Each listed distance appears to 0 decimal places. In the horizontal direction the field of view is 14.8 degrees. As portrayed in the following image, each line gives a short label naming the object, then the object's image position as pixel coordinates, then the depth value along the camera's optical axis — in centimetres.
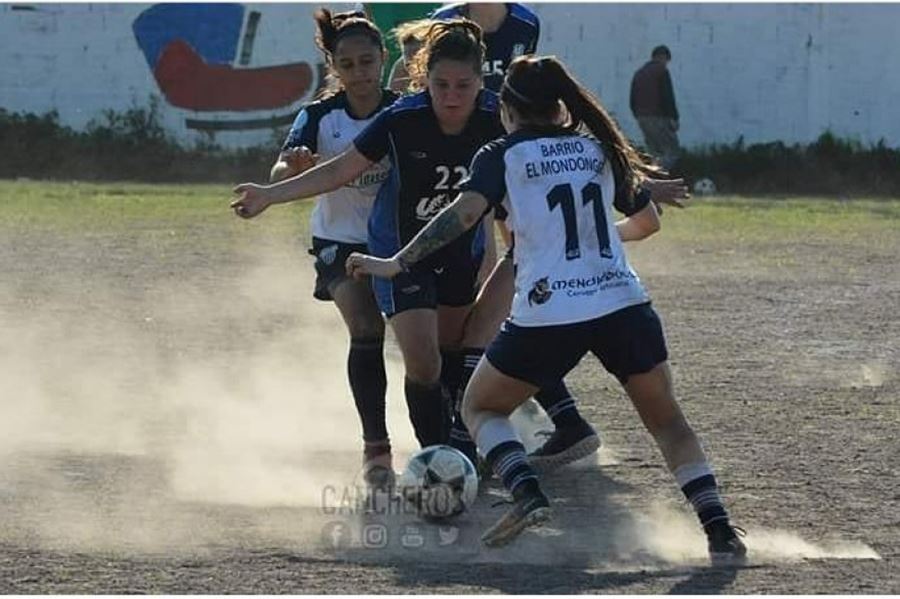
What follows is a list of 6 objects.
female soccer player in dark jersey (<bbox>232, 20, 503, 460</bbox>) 1249
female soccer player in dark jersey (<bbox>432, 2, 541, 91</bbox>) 1580
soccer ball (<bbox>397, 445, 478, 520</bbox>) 1190
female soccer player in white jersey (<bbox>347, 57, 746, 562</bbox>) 1106
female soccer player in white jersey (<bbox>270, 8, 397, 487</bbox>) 1361
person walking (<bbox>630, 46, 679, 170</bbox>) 4921
